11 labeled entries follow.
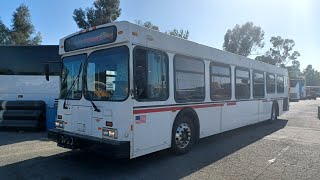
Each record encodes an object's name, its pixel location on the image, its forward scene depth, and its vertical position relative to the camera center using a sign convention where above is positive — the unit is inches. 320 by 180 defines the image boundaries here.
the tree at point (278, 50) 2139.1 +417.8
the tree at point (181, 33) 1440.0 +392.7
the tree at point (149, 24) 1238.6 +400.3
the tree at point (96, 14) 964.7 +341.1
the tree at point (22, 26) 1274.8 +394.5
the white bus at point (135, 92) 182.4 +2.9
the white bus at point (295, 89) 1403.8 +33.6
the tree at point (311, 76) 3543.0 +287.7
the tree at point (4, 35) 1303.5 +342.2
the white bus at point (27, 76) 370.0 +30.9
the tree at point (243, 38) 1564.4 +387.6
